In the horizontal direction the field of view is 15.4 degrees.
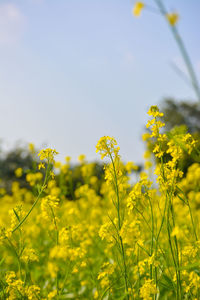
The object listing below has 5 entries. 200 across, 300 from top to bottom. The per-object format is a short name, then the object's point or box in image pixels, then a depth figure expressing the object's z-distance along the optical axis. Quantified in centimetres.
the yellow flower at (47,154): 135
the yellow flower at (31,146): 211
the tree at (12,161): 1838
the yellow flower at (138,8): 105
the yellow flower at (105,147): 131
